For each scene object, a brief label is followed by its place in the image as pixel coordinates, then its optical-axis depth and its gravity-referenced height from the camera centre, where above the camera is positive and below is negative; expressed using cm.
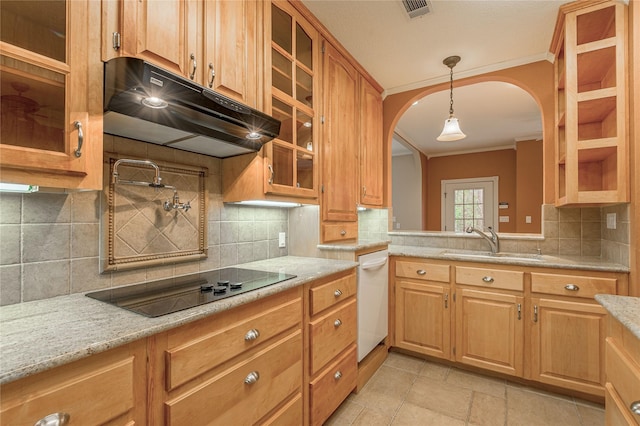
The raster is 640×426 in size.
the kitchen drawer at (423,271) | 237 -47
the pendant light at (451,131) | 271 +76
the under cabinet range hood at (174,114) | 97 +40
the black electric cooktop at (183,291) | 104 -32
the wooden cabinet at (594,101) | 177 +72
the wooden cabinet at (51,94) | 85 +38
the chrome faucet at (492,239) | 256 -21
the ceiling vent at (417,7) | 187 +134
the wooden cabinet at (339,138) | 217 +60
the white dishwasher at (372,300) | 209 -65
